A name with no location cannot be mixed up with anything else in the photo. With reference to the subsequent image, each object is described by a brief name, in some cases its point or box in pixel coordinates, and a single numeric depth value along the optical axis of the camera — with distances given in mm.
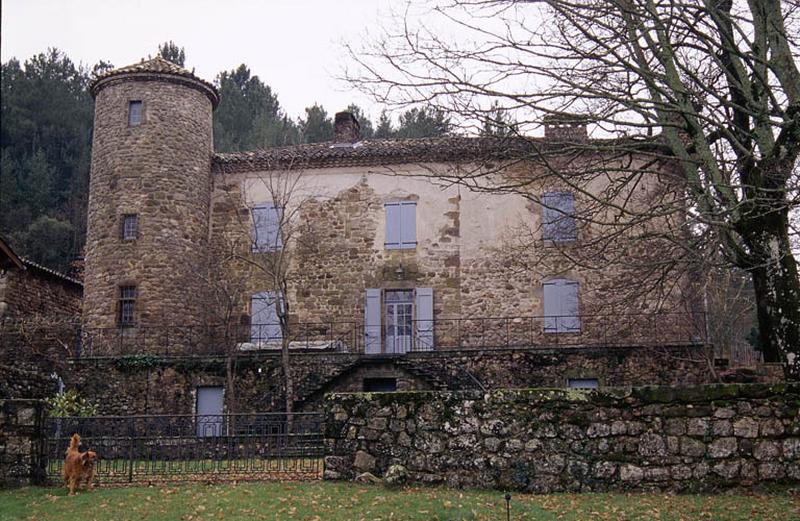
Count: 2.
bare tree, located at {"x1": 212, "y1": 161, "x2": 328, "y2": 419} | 23188
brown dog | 10398
